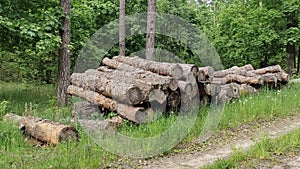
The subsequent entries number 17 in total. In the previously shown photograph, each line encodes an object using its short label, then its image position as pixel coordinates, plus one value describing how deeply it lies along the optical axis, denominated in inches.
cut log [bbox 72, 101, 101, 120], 314.5
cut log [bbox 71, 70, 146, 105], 273.7
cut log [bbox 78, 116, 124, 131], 257.0
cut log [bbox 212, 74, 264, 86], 411.2
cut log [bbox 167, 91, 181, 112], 297.9
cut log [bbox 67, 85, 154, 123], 269.9
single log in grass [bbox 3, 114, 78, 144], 227.6
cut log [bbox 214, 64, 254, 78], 448.1
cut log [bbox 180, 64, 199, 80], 313.2
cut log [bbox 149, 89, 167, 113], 279.5
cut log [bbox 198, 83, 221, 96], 327.9
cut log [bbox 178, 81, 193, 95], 302.0
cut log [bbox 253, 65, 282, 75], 440.1
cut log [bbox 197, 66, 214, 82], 325.7
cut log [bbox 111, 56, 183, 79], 310.3
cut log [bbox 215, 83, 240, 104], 340.5
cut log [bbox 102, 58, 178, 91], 290.5
